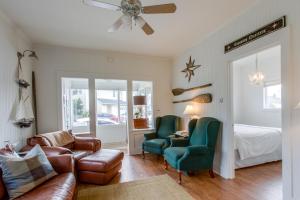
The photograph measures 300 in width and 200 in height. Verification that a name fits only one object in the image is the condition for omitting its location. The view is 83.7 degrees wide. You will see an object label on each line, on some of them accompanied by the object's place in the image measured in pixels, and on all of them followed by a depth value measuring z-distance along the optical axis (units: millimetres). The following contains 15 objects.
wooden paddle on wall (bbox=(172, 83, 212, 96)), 3977
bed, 3193
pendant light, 4400
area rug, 2338
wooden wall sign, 2008
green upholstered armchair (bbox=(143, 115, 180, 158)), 3736
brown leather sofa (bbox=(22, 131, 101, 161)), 2557
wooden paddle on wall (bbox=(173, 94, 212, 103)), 3304
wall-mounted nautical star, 3886
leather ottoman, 2684
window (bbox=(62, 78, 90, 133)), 4359
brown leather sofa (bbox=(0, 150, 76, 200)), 1579
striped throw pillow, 1636
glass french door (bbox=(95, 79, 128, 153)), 5477
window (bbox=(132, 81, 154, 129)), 4391
